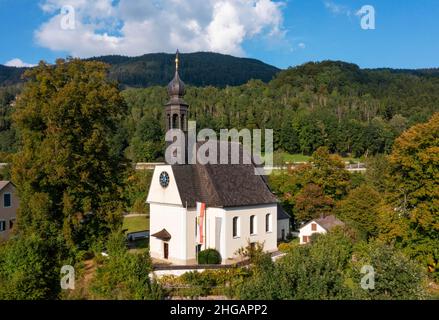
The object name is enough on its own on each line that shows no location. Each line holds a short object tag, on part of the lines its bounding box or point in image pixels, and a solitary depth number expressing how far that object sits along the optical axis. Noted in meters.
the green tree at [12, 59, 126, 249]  28.05
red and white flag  30.19
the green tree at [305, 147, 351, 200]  46.02
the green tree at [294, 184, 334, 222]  43.62
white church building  30.77
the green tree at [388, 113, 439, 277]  26.41
